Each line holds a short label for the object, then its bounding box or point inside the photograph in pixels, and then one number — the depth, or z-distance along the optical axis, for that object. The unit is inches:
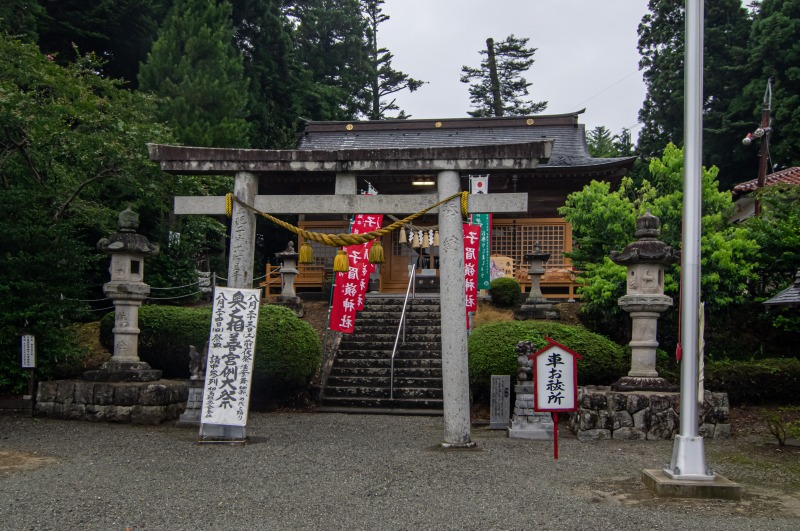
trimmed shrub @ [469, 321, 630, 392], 465.1
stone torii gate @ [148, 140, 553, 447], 341.7
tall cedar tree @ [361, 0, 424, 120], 1531.7
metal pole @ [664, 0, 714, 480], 254.1
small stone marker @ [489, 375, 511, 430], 432.1
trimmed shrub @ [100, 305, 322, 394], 467.5
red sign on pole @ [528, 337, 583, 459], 319.0
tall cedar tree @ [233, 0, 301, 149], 1080.8
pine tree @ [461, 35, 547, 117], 1568.7
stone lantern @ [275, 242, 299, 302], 753.6
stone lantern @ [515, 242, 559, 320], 677.9
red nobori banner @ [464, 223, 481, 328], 609.3
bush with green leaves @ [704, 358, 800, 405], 464.1
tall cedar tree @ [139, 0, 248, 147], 776.9
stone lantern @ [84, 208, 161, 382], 436.8
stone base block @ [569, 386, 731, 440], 394.9
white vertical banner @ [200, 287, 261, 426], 343.3
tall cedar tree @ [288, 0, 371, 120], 1347.2
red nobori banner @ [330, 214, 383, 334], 597.9
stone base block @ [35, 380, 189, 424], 412.8
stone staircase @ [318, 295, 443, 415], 524.7
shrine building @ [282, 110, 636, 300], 842.8
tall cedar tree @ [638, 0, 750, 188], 1174.3
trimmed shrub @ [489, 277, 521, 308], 746.2
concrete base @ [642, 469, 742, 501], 246.1
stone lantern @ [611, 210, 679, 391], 411.5
